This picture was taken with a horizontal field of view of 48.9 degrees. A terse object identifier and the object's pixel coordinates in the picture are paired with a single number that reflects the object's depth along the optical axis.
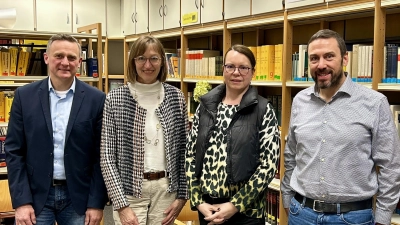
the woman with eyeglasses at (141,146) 2.12
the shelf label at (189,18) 4.29
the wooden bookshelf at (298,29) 2.64
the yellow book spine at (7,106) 3.94
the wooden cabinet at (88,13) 6.41
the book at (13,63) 3.96
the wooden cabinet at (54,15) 6.22
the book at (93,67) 4.03
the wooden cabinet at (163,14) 4.68
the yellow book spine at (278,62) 3.39
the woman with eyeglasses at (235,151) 1.97
